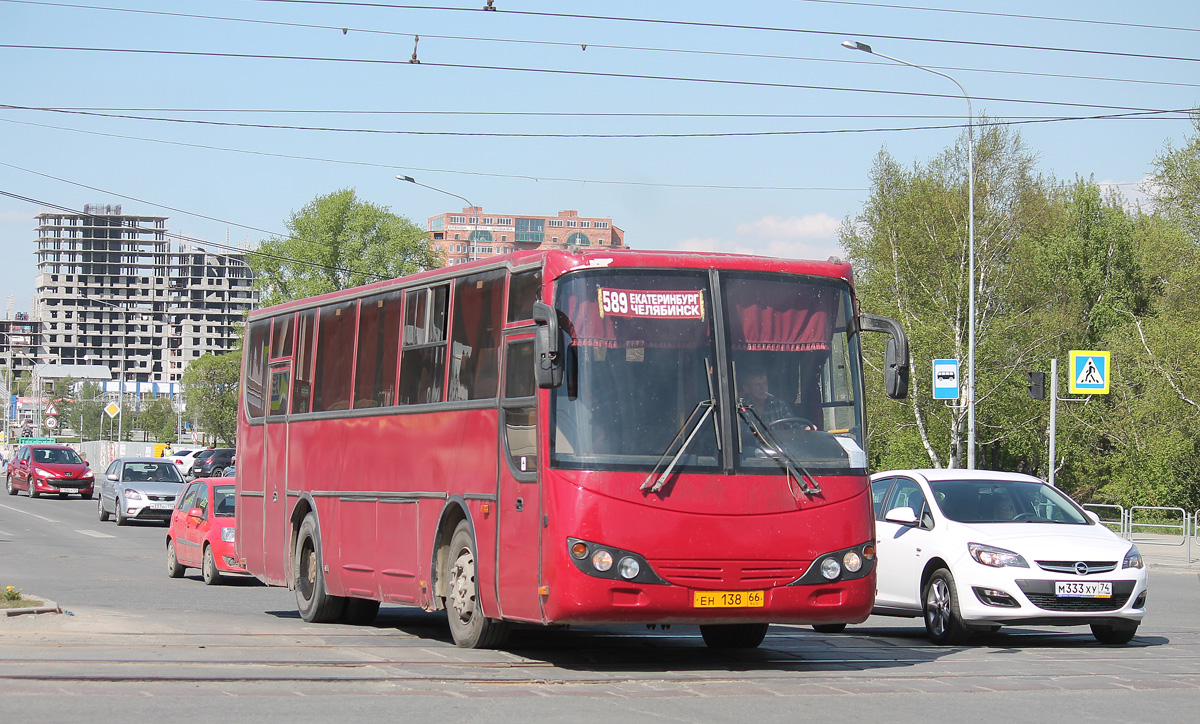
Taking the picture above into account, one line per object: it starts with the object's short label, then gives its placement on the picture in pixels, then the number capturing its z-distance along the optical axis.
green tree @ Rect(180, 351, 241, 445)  112.62
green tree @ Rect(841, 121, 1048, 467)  50.97
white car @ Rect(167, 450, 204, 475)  68.88
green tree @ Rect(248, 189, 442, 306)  94.50
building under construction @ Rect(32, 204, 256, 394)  178.39
